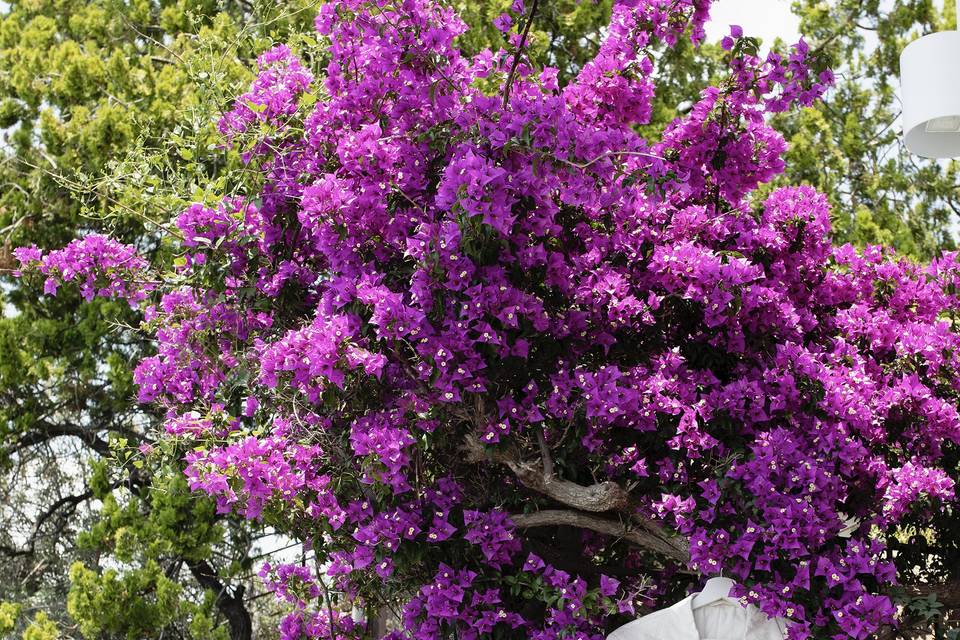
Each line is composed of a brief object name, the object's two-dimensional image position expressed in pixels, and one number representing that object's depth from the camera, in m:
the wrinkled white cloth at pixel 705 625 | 2.74
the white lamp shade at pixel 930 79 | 2.69
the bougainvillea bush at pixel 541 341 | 2.70
